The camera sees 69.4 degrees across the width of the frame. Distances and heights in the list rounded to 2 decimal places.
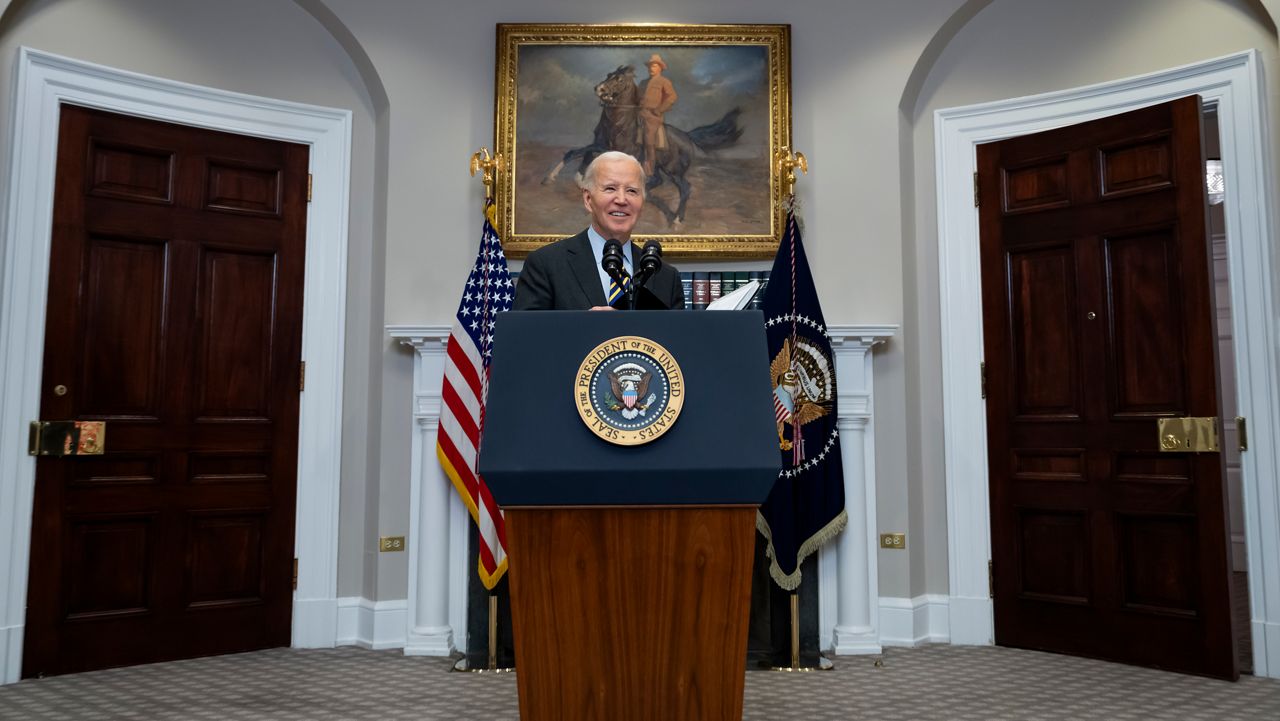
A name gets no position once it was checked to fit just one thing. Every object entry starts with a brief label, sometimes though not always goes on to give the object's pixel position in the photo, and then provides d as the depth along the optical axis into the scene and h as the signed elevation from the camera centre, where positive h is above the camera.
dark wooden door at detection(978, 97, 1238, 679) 4.23 +0.25
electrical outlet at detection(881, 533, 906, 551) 4.82 -0.53
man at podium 2.81 +0.58
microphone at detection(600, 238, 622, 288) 2.28 +0.44
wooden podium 2.06 -0.24
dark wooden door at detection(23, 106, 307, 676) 4.31 +0.22
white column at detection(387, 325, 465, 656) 4.56 -0.38
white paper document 2.48 +0.38
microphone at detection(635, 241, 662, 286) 2.24 +0.43
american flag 4.50 +0.30
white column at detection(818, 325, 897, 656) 4.56 -0.40
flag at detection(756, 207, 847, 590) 4.45 +0.04
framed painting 4.96 +1.68
